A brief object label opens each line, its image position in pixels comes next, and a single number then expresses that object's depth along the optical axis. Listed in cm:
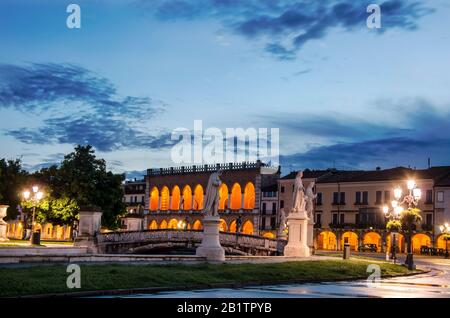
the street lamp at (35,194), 4609
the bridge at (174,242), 4749
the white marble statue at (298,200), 3897
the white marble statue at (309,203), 4170
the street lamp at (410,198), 3631
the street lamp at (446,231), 6656
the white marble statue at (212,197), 3130
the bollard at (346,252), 4081
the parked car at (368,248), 7650
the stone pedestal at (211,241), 3067
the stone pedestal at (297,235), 3891
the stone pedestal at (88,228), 4372
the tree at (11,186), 7094
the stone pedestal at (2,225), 4747
